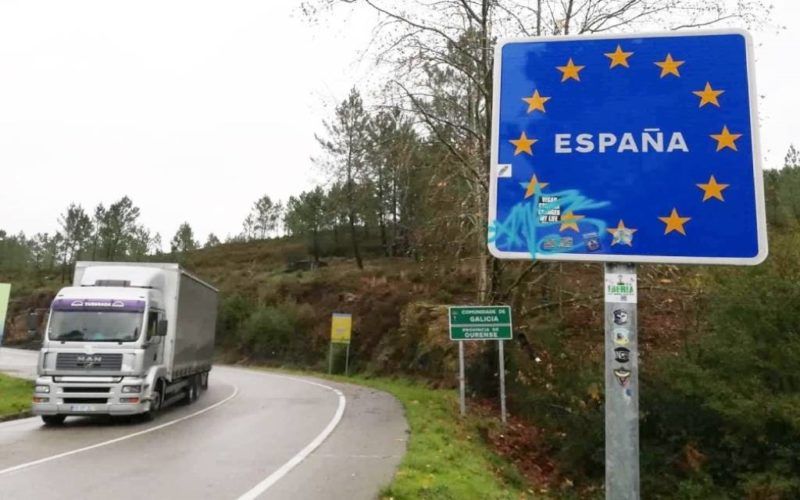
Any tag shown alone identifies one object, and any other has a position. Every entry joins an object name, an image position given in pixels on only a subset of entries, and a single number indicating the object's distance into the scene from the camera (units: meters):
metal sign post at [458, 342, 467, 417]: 17.25
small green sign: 16.83
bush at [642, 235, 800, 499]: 9.77
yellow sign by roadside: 39.81
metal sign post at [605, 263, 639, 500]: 2.56
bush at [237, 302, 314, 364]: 49.50
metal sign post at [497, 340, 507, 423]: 16.66
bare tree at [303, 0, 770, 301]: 16.62
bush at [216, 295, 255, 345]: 55.72
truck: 14.95
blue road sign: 2.74
